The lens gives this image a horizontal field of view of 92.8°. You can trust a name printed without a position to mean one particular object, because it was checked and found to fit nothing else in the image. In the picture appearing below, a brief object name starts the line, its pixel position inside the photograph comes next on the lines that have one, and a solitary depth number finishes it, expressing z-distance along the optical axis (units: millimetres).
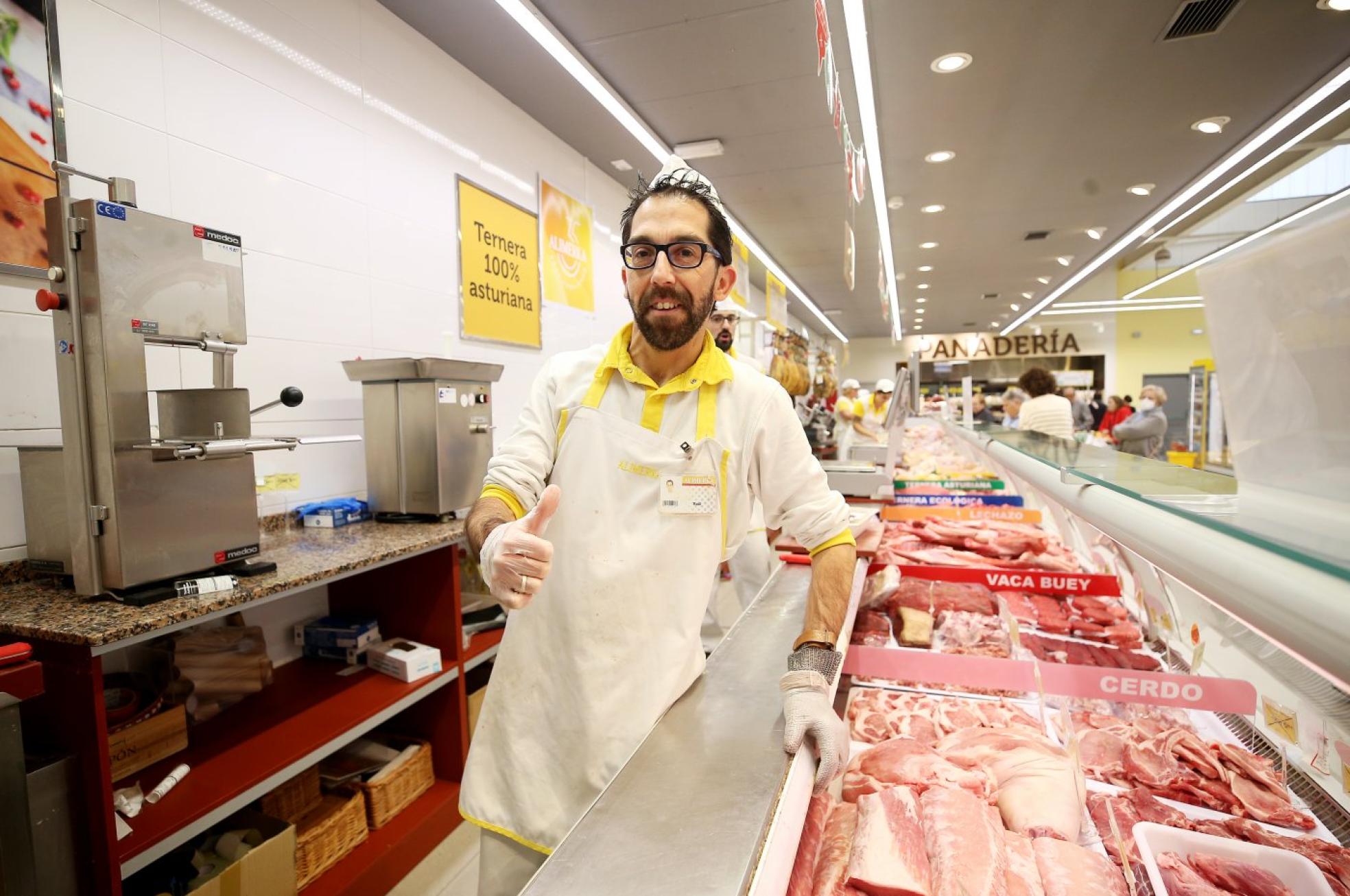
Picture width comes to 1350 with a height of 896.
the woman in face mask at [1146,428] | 7793
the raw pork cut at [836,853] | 920
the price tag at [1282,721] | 1144
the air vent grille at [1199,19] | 3740
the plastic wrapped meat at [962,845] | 899
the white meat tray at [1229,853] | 873
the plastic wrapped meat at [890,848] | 899
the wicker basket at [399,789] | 2564
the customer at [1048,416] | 5961
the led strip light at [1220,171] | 4863
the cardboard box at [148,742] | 1867
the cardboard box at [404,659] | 2648
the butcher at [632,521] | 1447
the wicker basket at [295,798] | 2275
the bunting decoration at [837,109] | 2260
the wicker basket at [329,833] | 2246
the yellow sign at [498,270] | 4199
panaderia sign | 20062
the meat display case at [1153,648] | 659
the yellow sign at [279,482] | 2773
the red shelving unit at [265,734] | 1784
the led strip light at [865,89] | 3747
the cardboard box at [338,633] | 2793
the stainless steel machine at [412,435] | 3049
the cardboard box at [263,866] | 1882
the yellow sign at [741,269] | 8102
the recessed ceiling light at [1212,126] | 5379
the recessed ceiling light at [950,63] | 4242
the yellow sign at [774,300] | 9938
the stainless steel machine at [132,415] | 1714
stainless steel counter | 716
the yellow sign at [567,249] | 5082
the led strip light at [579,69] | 3561
